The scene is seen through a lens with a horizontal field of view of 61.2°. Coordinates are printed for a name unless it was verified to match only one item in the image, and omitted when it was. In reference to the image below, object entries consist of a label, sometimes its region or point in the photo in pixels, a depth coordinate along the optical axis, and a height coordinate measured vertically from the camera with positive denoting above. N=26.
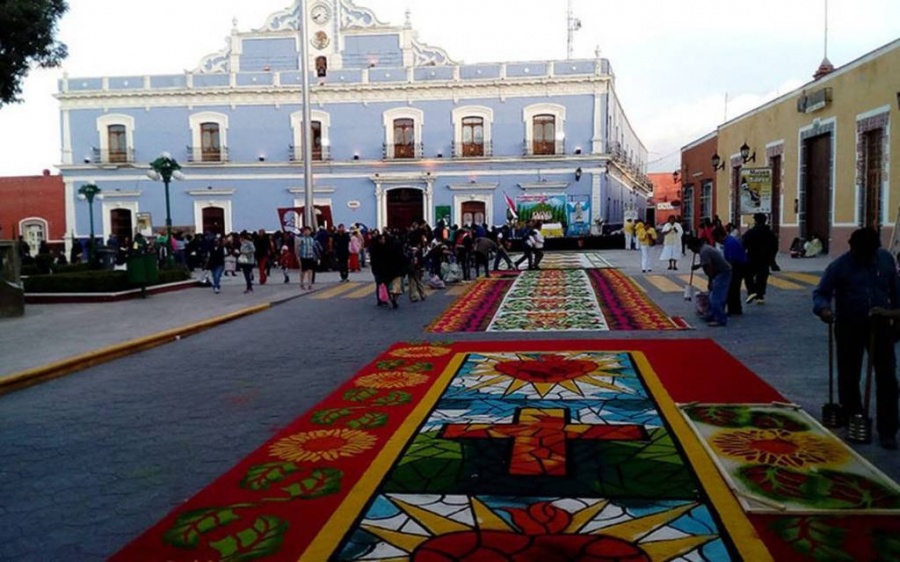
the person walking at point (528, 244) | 21.82 -0.32
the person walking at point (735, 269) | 12.27 -0.63
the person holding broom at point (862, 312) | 5.46 -0.63
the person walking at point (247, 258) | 18.64 -0.54
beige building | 19.30 +2.42
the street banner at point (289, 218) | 28.08 +0.66
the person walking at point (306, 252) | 19.33 -0.43
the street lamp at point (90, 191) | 33.28 +2.10
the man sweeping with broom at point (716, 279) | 11.31 -0.73
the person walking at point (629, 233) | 32.58 -0.06
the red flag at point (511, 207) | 37.09 +1.27
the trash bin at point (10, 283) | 14.31 -0.84
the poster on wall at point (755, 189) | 20.62 +1.12
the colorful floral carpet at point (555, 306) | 12.03 -1.38
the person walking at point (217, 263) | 18.75 -0.65
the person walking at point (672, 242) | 19.97 -0.29
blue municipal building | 37.84 +5.20
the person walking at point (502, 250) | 21.70 -0.49
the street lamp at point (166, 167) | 20.64 +1.91
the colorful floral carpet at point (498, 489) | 3.94 -1.60
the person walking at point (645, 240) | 19.97 -0.23
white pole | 24.72 +3.13
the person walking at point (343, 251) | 21.47 -0.46
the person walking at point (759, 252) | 13.33 -0.39
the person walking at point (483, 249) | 20.12 -0.42
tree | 18.22 +4.91
